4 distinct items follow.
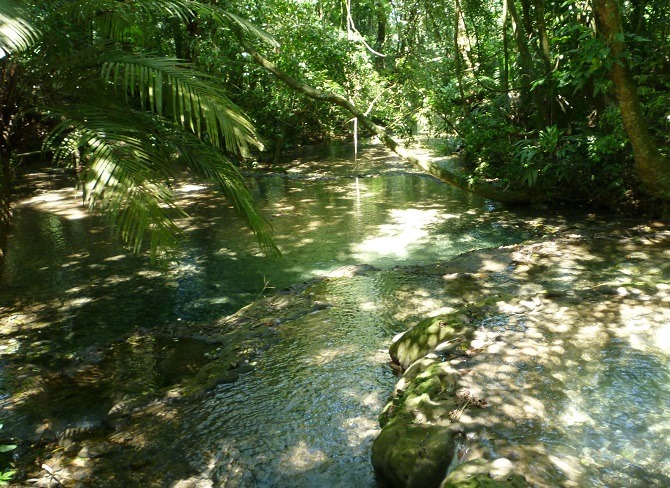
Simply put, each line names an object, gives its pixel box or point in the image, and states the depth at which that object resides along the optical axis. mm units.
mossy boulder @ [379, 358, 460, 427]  3509
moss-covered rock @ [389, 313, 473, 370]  4508
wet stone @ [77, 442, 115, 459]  3854
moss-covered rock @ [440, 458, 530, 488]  2757
